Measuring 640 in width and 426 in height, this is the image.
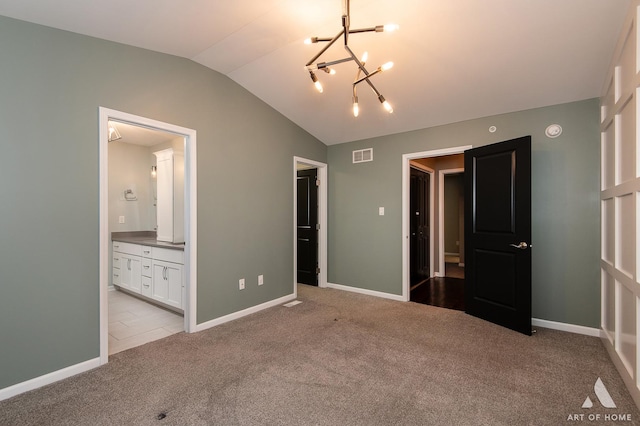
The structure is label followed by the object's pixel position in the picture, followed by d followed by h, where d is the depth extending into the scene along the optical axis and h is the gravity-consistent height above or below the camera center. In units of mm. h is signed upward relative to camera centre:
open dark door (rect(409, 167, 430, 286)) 5031 -264
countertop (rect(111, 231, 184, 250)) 3680 -401
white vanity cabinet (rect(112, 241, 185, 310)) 3611 -797
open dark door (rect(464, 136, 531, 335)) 3113 -236
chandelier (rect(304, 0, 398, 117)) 1754 +1070
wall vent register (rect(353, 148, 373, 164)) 4622 +887
